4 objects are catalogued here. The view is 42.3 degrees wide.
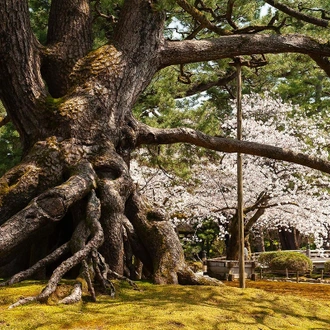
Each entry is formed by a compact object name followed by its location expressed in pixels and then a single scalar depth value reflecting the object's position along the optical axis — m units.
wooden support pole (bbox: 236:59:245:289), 9.45
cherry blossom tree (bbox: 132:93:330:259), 16.66
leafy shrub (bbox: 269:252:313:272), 19.22
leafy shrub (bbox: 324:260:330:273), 20.39
